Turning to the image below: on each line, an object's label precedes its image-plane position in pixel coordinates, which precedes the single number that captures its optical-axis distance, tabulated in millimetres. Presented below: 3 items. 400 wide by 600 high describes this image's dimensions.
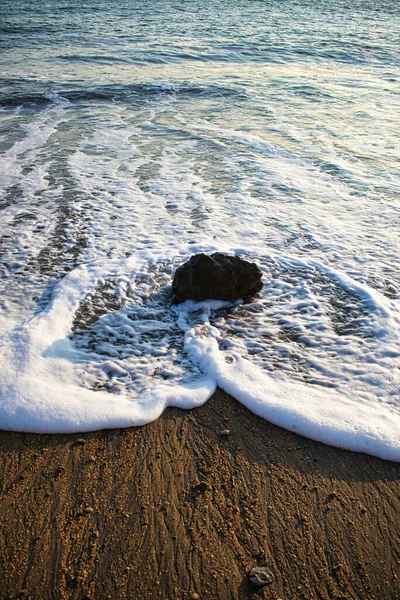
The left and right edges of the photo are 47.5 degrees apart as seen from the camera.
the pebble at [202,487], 2222
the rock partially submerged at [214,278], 3486
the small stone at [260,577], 1852
